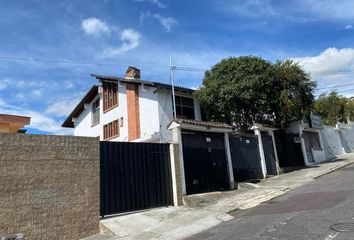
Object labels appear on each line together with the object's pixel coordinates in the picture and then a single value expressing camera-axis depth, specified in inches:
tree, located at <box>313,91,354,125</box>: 1542.8
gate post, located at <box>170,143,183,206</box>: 478.0
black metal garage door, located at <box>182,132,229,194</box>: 525.3
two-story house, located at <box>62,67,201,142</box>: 845.2
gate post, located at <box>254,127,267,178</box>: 714.1
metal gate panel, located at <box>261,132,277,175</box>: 749.2
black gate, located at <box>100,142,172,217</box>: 411.2
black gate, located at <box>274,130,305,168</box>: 902.4
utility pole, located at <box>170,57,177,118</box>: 828.5
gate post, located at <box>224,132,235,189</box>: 597.3
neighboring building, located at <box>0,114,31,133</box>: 422.3
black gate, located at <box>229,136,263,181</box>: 639.1
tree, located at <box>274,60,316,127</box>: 863.1
